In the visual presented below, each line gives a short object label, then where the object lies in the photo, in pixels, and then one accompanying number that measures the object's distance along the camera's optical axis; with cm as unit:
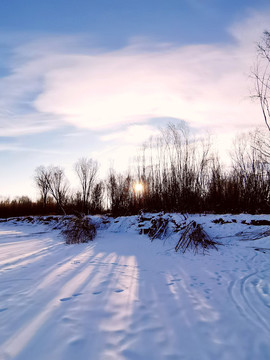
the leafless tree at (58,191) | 2285
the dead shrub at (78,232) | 763
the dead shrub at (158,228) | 829
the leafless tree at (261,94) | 848
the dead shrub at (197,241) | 616
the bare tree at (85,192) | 2171
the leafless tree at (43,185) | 2847
